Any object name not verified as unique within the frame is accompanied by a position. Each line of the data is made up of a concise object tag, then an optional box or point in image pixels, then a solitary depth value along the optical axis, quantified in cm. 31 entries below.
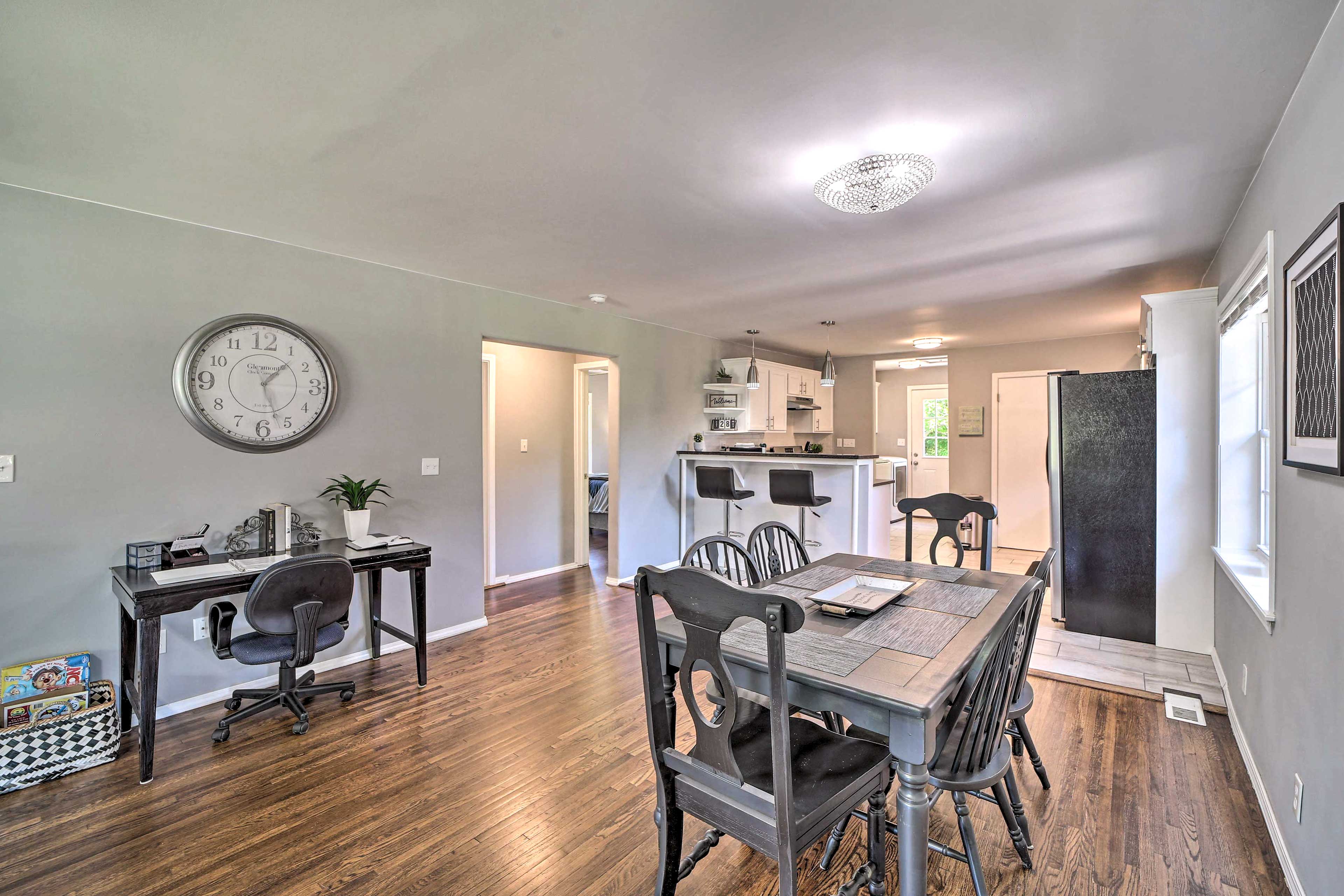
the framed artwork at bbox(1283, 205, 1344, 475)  147
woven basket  227
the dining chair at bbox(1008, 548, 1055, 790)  184
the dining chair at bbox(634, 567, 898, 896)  132
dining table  141
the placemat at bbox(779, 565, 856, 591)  240
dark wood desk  236
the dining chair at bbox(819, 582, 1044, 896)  152
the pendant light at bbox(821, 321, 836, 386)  541
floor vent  284
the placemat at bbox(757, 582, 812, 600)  221
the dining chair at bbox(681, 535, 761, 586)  259
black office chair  257
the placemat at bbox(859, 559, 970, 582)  255
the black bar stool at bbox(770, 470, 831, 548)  474
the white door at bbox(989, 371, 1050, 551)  658
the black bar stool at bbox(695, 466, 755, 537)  514
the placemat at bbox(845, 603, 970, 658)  173
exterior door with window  943
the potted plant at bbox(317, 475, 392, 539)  333
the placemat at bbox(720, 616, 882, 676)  159
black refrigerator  377
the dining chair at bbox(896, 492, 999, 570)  285
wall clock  295
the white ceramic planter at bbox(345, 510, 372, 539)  332
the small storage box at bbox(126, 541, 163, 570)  268
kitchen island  496
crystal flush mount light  216
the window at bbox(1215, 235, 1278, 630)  291
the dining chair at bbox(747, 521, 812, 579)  298
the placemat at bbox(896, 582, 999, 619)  209
